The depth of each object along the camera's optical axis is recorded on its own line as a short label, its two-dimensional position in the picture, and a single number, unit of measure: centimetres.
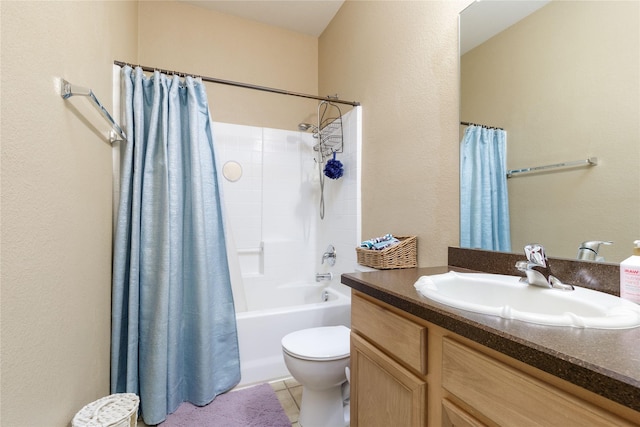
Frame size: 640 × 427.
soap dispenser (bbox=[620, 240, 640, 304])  71
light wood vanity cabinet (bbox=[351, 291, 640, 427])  48
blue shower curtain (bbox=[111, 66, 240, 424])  153
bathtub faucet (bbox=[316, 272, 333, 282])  242
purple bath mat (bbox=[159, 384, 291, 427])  151
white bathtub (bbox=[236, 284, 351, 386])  185
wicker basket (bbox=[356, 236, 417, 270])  144
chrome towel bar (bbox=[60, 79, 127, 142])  95
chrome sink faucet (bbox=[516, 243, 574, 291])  85
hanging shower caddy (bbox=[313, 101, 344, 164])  240
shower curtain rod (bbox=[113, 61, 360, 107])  166
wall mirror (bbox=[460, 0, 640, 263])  84
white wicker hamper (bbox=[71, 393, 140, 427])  105
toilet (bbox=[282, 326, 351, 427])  136
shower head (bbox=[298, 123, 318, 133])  262
